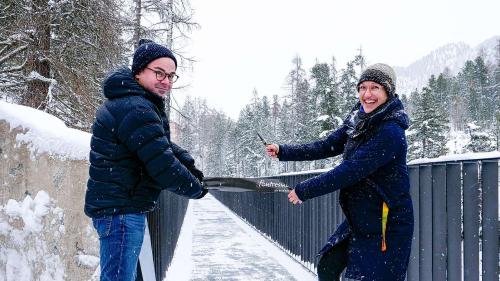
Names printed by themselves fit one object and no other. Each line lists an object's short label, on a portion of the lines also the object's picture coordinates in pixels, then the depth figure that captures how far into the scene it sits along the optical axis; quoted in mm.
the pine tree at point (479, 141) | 37553
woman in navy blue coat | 2520
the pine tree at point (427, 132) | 44906
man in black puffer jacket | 2289
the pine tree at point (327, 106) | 38375
